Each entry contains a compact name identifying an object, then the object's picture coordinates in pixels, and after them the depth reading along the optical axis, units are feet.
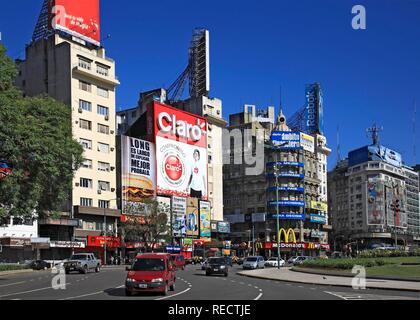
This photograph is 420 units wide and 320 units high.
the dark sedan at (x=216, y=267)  155.17
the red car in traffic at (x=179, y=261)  209.05
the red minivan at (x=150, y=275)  81.66
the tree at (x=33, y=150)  121.39
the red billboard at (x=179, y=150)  353.31
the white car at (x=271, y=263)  247.70
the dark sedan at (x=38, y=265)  219.61
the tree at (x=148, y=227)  296.92
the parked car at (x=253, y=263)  212.07
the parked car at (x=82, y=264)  171.53
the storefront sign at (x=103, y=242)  290.97
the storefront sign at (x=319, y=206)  481.46
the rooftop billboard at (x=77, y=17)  304.91
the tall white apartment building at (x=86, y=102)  297.53
